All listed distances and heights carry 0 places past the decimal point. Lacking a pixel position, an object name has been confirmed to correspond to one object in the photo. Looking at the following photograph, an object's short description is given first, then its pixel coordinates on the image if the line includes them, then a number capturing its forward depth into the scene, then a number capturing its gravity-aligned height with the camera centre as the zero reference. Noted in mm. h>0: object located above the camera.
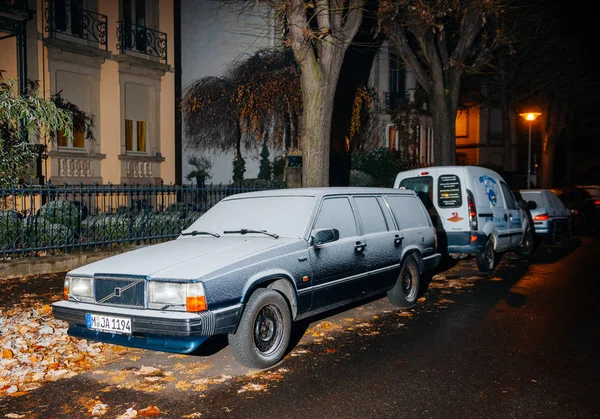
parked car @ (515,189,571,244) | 15719 -646
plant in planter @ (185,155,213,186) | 24594 +1199
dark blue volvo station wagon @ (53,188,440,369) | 4793 -809
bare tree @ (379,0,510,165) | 16094 +4266
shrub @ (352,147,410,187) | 22641 +1177
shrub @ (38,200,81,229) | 10406 -382
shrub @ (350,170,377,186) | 20906 +520
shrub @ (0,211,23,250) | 9491 -619
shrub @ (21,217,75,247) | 9964 -732
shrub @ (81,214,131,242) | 11219 -698
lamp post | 23925 +3396
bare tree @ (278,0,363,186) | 10461 +2585
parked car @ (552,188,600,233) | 21409 -632
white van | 10492 -310
